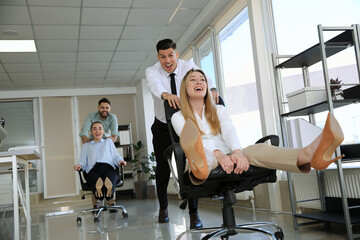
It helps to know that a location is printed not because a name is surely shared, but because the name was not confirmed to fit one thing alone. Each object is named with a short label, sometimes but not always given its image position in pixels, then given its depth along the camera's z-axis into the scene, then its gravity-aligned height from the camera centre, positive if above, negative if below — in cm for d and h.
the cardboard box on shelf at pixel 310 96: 268 +37
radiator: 258 -33
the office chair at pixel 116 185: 424 -26
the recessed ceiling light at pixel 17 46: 563 +203
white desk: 221 +9
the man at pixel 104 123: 475 +56
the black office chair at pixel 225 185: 182 -16
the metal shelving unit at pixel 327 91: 232 +40
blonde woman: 157 +3
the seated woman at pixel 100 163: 424 +2
